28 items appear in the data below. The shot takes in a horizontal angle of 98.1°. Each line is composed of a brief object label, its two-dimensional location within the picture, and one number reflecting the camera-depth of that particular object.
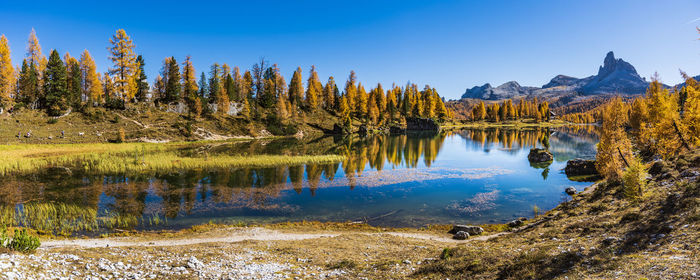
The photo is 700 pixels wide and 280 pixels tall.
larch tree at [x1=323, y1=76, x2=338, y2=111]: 141.40
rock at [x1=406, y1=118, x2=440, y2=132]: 143.88
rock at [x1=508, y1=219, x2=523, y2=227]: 21.87
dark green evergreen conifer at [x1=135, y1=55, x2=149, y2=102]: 94.00
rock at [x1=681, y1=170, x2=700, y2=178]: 18.67
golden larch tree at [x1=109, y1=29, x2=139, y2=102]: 79.51
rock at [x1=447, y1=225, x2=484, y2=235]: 20.32
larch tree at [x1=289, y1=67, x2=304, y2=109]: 131.25
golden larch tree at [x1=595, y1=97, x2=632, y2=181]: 28.73
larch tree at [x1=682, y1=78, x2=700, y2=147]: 26.75
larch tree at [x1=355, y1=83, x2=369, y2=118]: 141.50
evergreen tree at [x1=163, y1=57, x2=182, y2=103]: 101.06
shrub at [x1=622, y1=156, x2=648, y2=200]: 18.45
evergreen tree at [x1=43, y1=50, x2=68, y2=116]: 74.44
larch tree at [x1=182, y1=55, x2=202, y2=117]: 103.84
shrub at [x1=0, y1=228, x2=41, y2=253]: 10.50
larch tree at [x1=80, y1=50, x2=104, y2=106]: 89.88
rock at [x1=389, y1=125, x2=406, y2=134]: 129.68
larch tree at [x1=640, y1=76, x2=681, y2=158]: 30.64
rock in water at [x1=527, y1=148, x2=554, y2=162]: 51.81
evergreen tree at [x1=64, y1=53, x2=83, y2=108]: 79.12
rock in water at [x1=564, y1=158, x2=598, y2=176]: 40.28
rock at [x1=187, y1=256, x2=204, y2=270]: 11.61
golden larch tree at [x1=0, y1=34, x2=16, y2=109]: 67.25
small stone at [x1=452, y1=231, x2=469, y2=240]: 19.25
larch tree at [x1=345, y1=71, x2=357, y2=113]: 138.62
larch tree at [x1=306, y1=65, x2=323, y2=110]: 130.12
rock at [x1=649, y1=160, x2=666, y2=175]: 23.95
